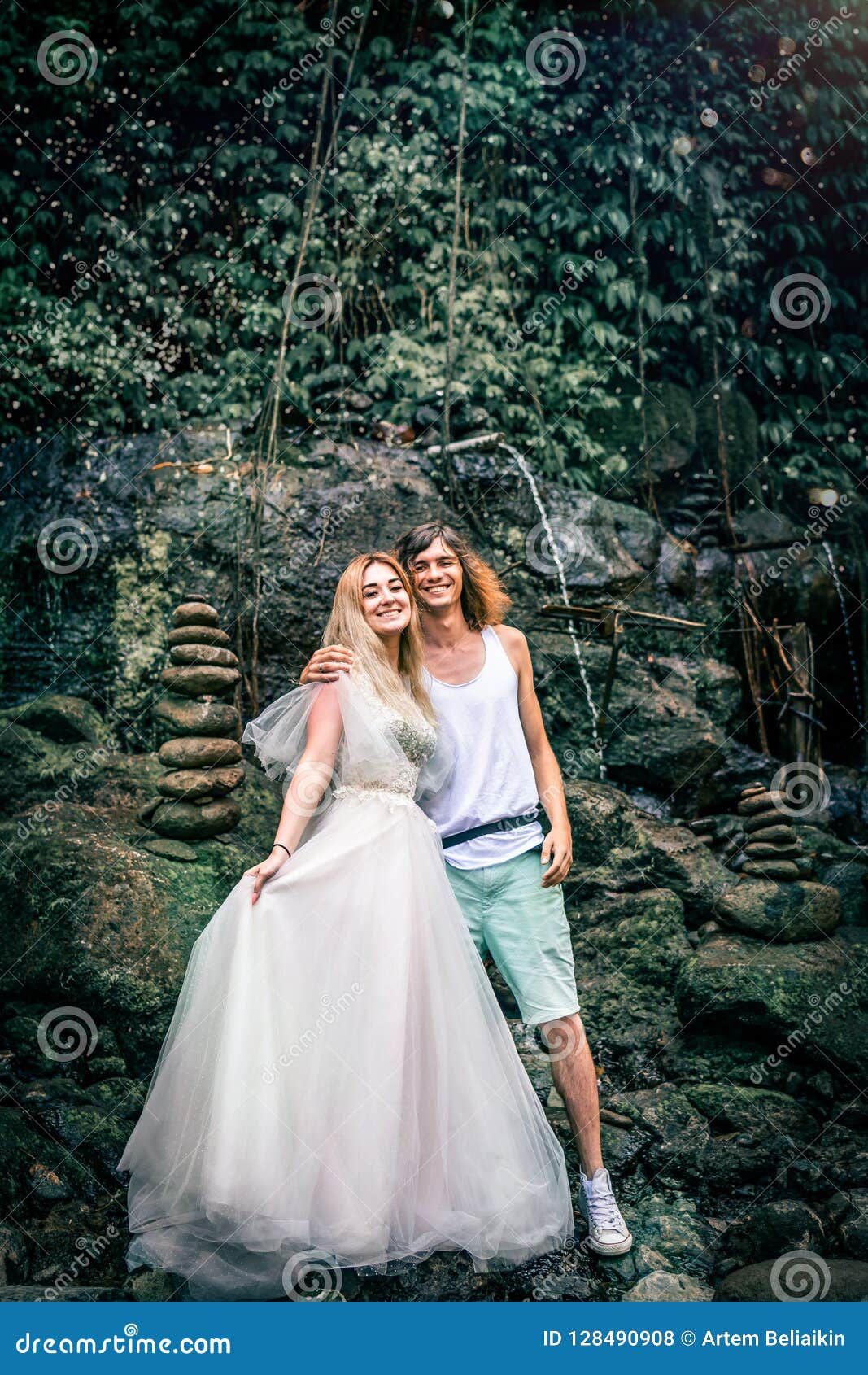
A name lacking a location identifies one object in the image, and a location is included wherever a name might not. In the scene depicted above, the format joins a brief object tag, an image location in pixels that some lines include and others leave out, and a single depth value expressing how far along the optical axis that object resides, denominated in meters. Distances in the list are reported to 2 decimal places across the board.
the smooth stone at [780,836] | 5.17
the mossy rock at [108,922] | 4.21
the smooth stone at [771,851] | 5.14
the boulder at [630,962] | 4.83
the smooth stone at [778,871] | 5.08
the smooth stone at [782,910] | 4.89
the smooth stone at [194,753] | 4.75
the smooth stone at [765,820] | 5.22
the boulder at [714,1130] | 3.82
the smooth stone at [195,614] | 4.84
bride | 2.90
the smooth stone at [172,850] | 4.69
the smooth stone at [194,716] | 4.79
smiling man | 3.29
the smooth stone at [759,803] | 5.26
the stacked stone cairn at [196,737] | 4.76
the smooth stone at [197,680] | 4.76
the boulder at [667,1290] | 3.05
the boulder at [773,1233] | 3.34
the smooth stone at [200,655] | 4.78
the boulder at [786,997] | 4.42
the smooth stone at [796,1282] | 3.04
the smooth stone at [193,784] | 4.75
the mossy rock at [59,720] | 5.76
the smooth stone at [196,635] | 4.84
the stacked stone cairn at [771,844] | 5.10
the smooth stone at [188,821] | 4.76
